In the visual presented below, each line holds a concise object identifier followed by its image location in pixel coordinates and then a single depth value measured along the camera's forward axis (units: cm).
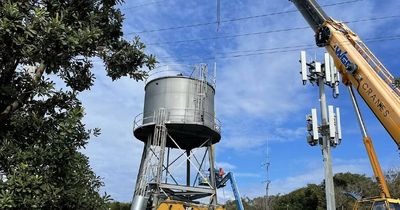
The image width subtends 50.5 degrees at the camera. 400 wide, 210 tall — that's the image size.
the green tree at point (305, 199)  5903
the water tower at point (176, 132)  2588
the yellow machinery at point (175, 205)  2391
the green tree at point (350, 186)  4952
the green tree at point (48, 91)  506
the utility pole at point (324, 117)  2211
